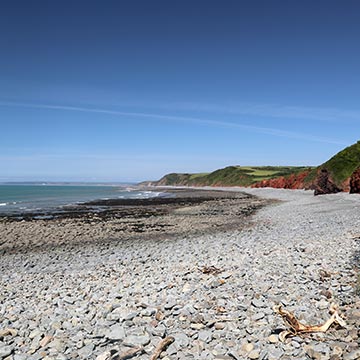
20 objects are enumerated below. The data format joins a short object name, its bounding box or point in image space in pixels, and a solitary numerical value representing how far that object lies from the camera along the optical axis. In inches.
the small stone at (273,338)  285.0
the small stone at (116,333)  311.4
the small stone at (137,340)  297.7
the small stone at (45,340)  312.3
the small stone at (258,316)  324.5
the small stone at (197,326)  316.7
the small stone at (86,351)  288.0
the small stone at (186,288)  410.7
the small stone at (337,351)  258.6
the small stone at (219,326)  313.2
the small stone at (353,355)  250.5
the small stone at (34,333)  327.7
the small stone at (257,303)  350.3
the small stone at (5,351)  297.5
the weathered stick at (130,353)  279.3
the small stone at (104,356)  281.1
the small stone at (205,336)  297.4
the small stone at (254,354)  268.1
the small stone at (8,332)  334.3
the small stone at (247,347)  278.0
